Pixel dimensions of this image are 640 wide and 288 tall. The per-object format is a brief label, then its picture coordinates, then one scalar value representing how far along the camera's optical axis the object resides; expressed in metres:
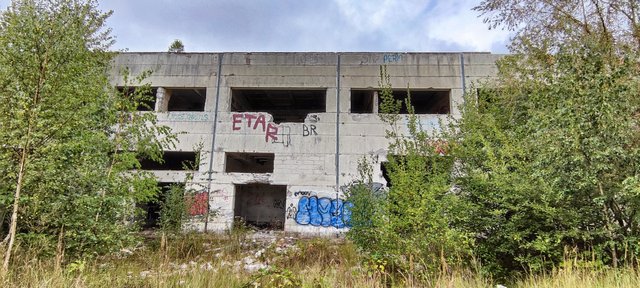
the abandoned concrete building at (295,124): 14.09
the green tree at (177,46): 24.94
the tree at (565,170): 4.61
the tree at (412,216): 4.88
